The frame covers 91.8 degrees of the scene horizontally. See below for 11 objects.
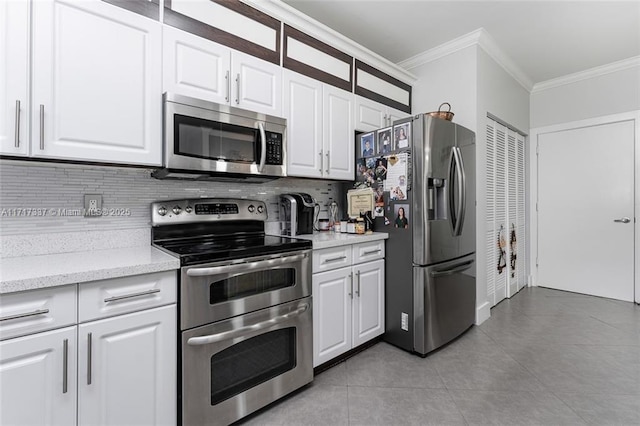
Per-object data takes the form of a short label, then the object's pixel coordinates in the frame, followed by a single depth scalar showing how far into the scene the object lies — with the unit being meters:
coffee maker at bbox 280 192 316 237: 2.43
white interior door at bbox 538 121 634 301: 3.63
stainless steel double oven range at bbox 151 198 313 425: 1.45
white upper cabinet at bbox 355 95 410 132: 2.73
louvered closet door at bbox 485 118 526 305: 3.41
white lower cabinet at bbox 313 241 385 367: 2.07
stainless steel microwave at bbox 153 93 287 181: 1.66
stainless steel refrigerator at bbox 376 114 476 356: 2.30
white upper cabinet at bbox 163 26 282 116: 1.70
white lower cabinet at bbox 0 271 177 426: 1.07
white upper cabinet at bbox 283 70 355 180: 2.25
